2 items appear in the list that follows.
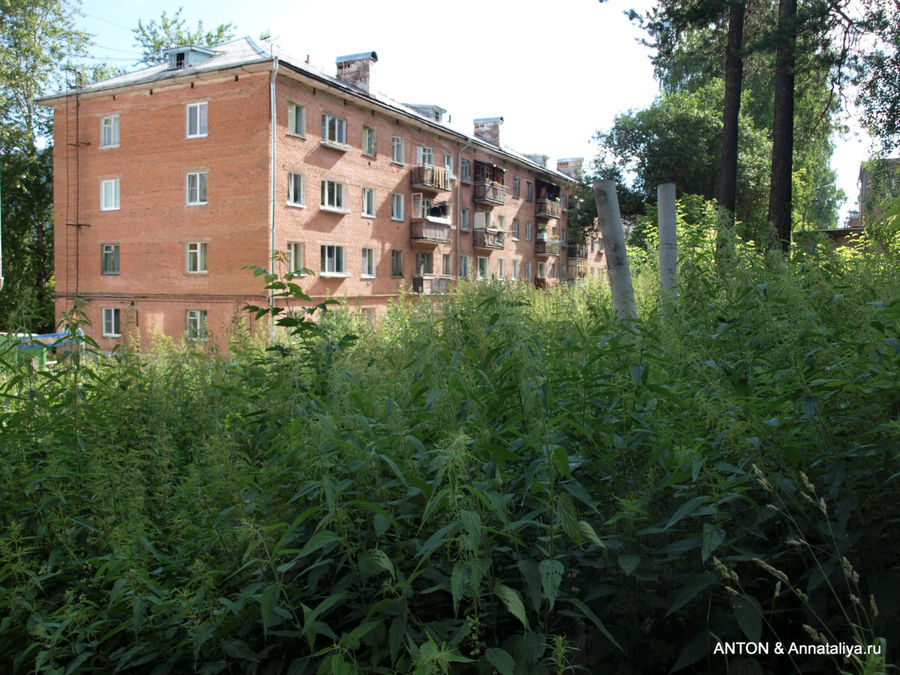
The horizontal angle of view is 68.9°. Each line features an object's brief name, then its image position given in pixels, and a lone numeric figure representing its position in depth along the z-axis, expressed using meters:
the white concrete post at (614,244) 4.59
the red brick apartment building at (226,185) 26.11
